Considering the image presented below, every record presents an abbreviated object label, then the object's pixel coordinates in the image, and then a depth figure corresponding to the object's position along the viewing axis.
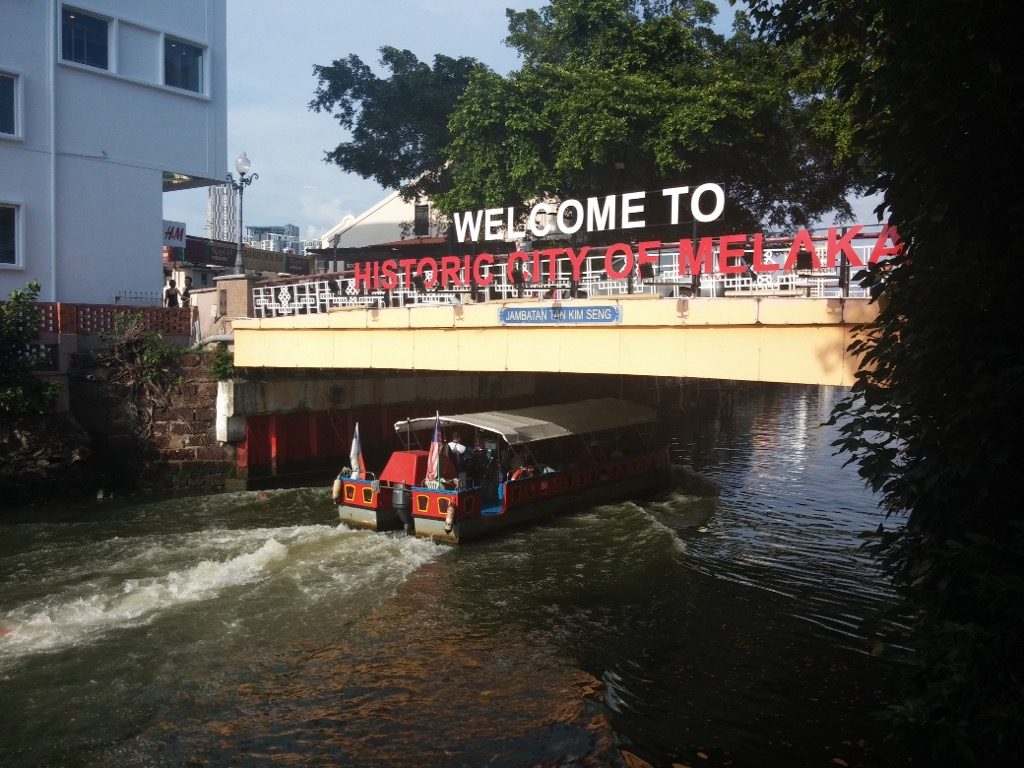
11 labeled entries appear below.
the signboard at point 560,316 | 16.61
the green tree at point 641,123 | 27.08
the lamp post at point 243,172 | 21.10
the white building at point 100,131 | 25.22
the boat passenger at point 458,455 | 19.00
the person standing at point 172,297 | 28.34
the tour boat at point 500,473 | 17.69
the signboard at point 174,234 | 44.25
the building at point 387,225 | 42.91
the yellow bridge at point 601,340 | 14.05
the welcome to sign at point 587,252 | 14.20
